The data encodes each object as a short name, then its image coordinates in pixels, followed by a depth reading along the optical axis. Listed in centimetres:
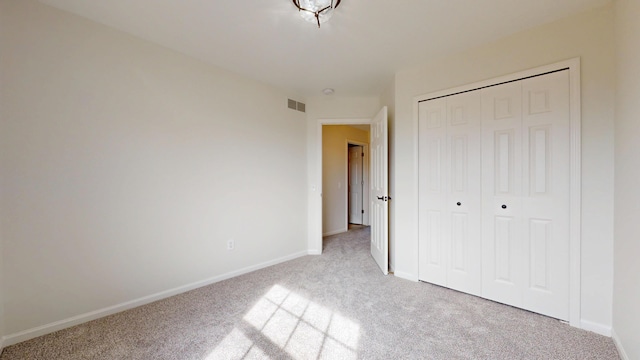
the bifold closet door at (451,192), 236
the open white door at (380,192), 294
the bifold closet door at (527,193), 194
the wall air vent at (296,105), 353
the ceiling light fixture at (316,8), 163
